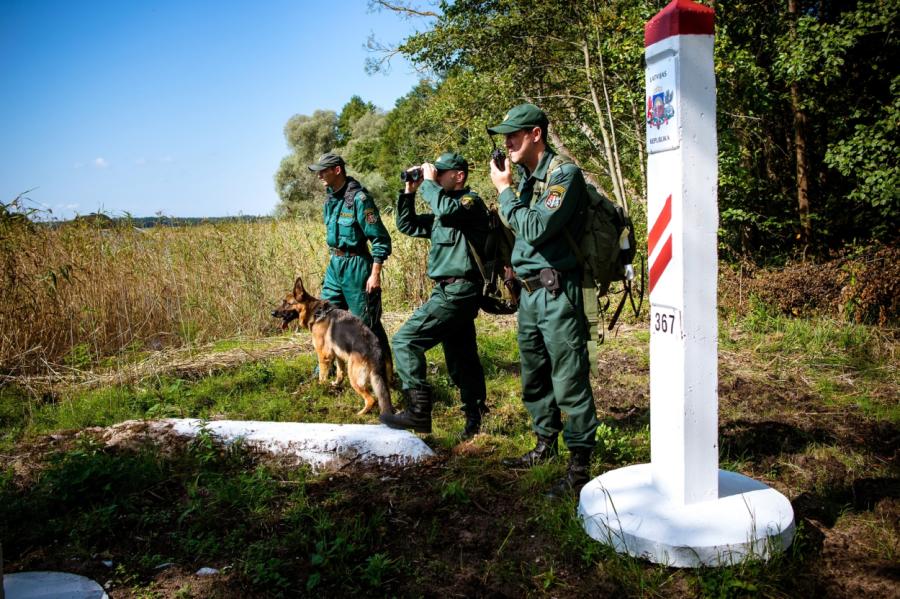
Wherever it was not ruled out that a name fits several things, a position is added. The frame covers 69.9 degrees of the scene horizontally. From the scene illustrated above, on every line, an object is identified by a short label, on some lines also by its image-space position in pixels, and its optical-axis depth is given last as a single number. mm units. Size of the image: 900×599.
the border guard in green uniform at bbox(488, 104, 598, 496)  3613
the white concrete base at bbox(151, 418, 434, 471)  4430
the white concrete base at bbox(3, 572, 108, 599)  2936
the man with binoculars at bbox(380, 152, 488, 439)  4688
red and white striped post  2836
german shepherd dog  5641
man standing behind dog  6129
